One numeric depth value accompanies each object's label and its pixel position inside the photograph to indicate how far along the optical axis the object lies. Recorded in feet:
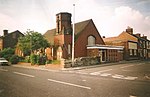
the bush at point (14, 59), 77.04
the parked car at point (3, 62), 64.69
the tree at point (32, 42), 70.76
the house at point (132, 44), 88.78
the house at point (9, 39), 108.24
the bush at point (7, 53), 86.11
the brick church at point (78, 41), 69.40
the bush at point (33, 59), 64.03
